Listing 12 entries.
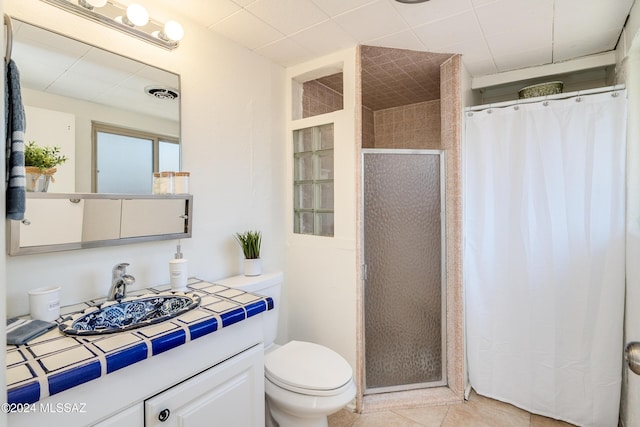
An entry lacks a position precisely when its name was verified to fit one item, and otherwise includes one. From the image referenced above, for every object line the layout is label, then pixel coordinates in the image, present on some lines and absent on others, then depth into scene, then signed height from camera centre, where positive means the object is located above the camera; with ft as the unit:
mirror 3.94 +1.61
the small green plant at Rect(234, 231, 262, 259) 6.29 -0.60
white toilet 4.85 -2.60
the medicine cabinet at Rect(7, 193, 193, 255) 3.82 -0.09
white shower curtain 5.85 -0.87
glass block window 7.11 +0.73
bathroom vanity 2.75 -1.62
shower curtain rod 5.79 +2.20
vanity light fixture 4.24 +2.76
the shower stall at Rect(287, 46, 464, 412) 6.73 -0.97
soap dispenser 4.94 -0.93
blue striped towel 2.25 +0.55
